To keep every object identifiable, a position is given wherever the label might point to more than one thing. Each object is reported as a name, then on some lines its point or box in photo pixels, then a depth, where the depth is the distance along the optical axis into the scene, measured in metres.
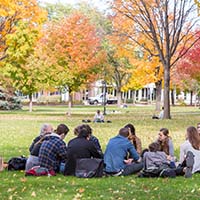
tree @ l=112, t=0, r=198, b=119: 33.56
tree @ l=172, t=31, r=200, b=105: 44.53
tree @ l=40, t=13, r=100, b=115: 39.16
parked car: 87.40
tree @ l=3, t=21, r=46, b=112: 44.12
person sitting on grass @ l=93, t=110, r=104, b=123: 30.17
